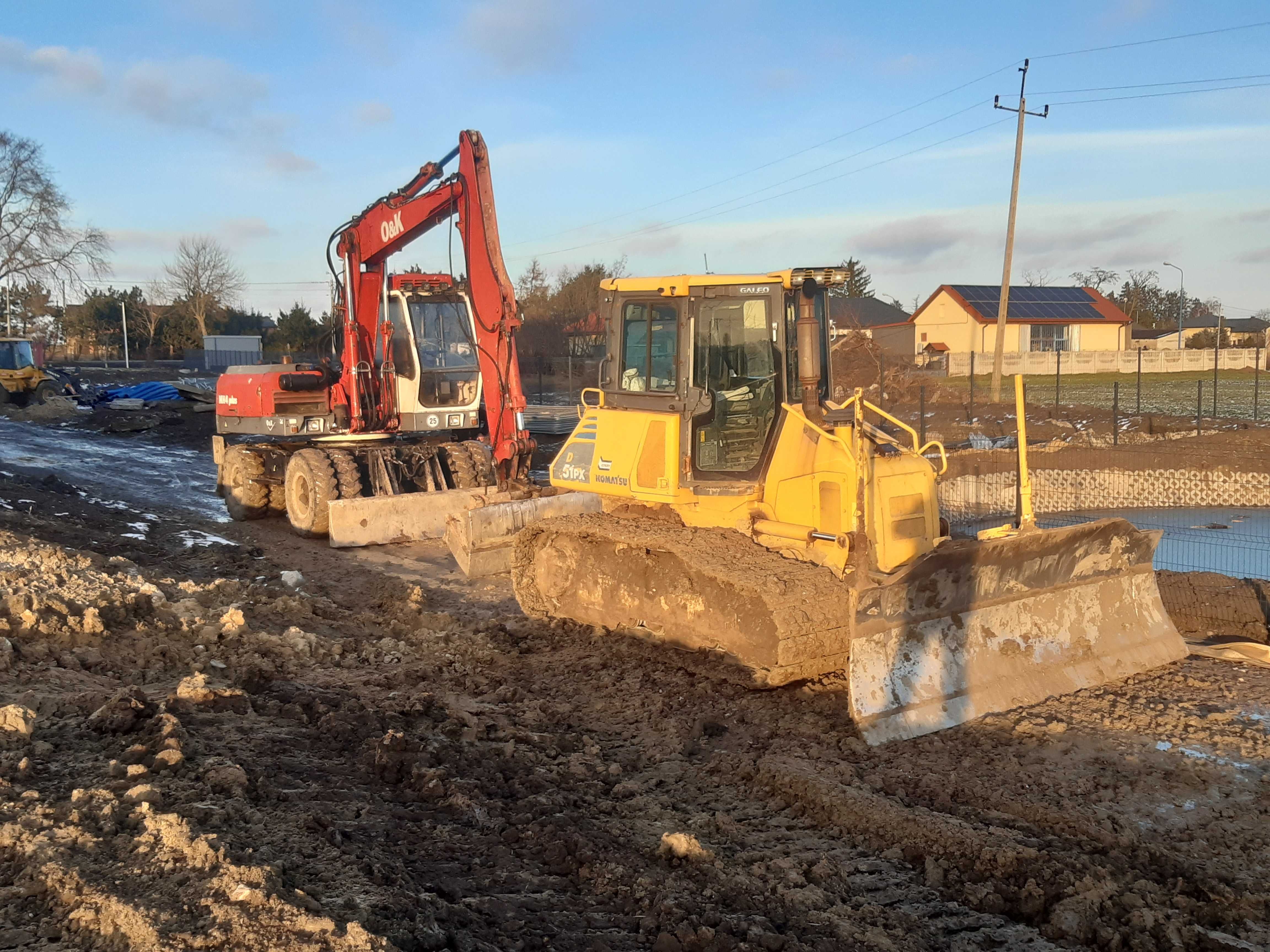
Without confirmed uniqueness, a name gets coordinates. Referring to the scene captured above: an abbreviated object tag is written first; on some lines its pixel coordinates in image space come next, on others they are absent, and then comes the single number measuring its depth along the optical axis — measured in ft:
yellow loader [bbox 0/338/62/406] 105.91
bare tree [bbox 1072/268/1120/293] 262.47
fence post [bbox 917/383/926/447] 60.90
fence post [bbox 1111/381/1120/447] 61.24
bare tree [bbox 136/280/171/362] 202.39
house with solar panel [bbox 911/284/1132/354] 175.42
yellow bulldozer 19.52
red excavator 37.47
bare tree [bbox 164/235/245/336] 215.92
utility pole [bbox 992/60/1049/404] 88.22
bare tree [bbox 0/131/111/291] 163.02
